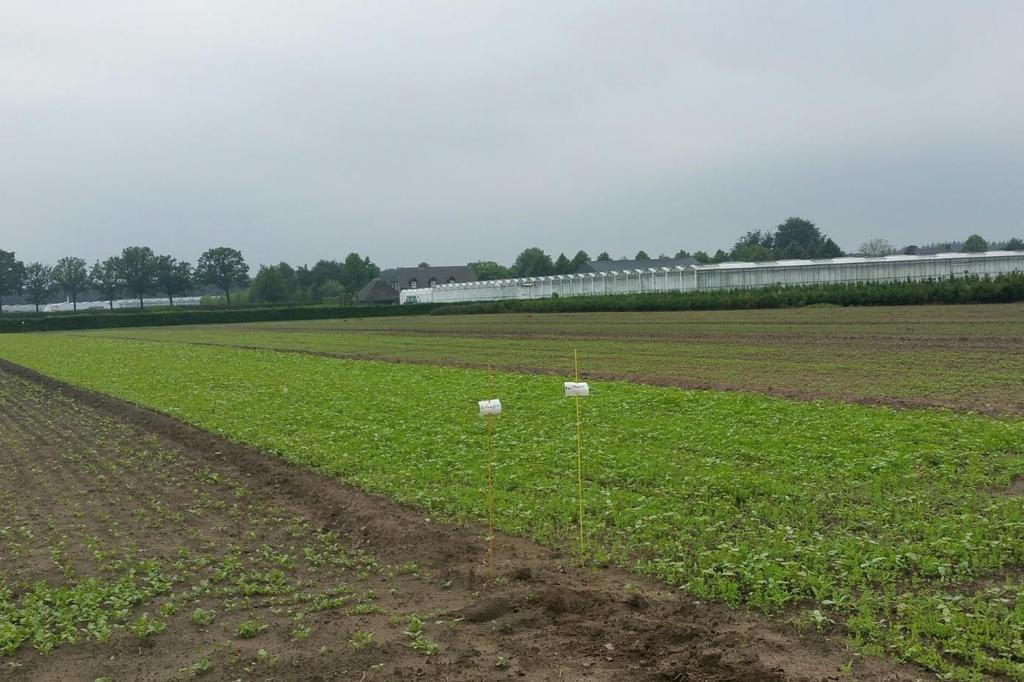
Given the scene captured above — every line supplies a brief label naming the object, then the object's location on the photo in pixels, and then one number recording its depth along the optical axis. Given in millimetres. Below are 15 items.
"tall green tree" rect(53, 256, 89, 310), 177875
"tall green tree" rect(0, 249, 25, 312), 170625
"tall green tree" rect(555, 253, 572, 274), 159000
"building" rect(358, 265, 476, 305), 169625
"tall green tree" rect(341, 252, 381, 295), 164750
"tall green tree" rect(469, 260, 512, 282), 186375
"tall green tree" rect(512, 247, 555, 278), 166125
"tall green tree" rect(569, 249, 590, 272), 161012
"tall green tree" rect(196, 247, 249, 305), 173750
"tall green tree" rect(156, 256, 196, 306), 168375
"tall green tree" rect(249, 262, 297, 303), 156750
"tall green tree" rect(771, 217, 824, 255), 183125
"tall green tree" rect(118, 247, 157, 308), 167375
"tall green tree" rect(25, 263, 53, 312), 175375
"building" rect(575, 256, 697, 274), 141500
